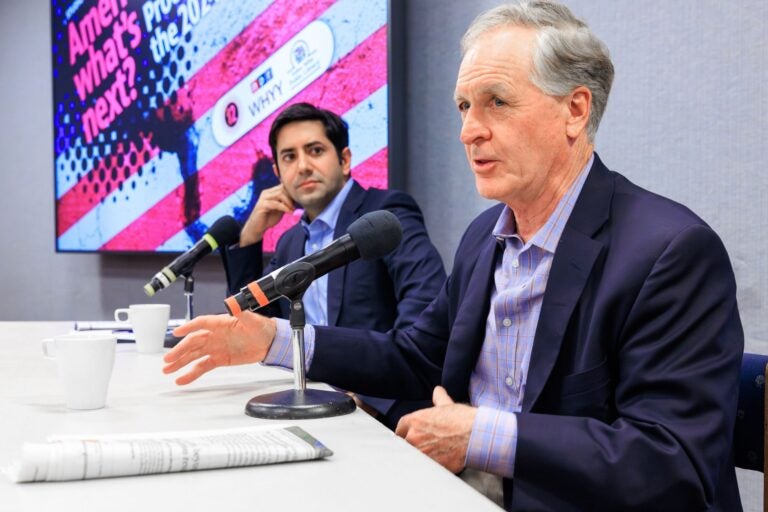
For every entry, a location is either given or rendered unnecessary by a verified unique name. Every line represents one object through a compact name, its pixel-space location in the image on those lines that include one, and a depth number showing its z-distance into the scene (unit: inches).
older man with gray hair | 41.6
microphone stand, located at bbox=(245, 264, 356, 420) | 47.8
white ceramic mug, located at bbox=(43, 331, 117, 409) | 48.9
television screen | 123.9
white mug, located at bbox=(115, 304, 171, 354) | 73.5
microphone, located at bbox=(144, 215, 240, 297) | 77.5
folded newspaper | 33.9
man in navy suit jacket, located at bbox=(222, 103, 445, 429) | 86.3
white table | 31.6
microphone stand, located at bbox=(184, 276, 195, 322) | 85.2
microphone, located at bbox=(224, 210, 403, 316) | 48.8
